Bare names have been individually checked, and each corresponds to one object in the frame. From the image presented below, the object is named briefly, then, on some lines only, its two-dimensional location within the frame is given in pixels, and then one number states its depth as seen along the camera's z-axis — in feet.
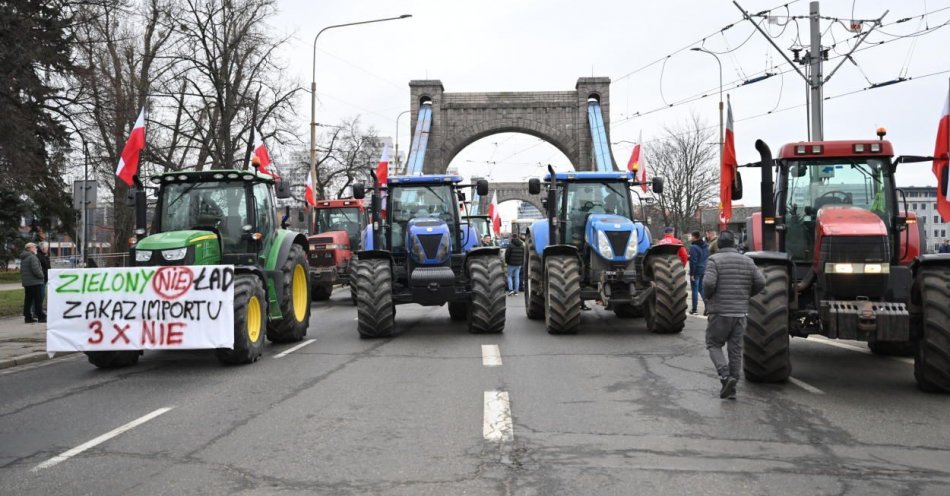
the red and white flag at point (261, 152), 51.25
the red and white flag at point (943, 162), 30.42
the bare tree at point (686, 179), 135.74
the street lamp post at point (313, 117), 102.27
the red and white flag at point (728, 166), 33.45
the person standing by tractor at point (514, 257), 80.74
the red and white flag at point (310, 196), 78.89
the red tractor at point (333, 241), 70.95
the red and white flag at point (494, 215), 110.24
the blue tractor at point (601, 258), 42.27
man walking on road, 26.11
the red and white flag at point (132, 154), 43.80
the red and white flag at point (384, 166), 72.94
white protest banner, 32.32
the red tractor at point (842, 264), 25.73
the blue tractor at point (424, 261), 42.11
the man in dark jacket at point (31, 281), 53.83
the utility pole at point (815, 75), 59.67
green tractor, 34.42
